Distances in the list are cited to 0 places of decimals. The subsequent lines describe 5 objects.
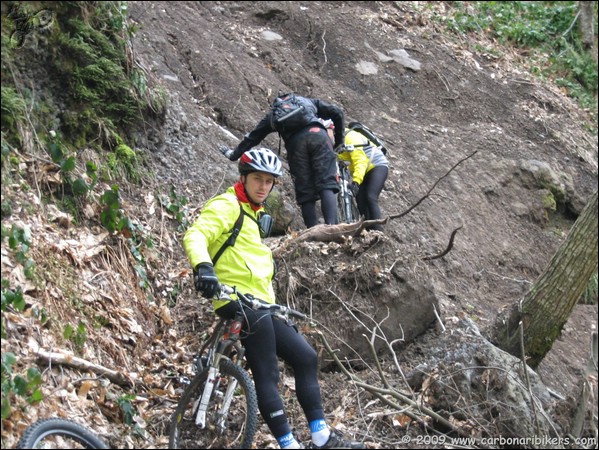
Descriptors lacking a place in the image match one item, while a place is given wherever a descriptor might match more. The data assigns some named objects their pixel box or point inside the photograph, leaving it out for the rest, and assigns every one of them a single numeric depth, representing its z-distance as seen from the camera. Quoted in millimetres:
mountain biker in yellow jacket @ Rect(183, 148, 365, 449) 5320
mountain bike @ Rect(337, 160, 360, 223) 9766
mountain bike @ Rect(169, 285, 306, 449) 5488
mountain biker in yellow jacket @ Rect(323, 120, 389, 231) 9625
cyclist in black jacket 9055
